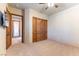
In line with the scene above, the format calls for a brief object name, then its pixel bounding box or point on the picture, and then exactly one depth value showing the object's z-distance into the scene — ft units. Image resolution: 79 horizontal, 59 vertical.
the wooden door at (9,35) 5.55
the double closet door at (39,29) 7.38
